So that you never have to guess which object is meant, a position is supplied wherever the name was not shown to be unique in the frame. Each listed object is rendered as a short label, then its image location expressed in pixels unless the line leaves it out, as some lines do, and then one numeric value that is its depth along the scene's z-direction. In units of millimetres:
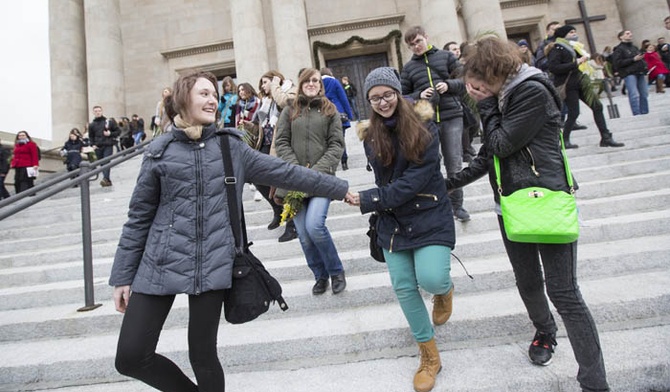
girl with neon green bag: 1741
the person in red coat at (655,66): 9719
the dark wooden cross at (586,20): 13879
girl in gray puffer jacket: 1666
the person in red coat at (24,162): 8281
